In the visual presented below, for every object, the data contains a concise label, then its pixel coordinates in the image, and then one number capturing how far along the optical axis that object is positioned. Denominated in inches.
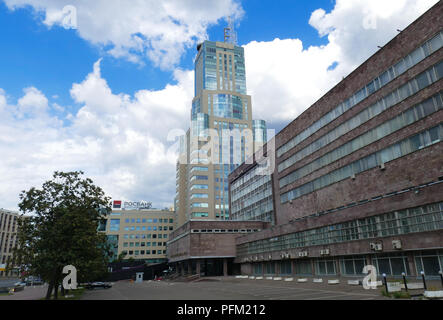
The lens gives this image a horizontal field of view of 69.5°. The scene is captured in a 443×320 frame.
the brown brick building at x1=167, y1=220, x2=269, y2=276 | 2817.4
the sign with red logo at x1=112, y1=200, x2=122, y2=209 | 5369.1
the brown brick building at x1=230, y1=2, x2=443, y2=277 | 1213.7
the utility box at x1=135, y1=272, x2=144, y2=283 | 3319.6
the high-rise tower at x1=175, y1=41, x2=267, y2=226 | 5157.5
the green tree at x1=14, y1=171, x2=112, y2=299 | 1206.3
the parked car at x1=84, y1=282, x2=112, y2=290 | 2375.5
